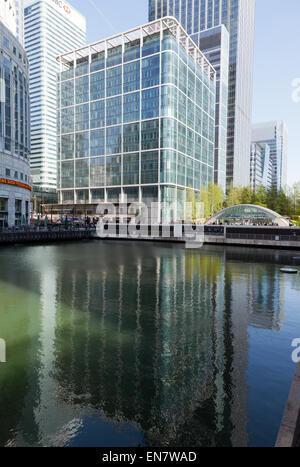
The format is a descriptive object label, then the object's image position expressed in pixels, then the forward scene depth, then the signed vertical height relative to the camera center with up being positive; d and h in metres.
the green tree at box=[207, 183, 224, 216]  105.75 +9.16
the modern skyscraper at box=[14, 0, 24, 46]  87.29 +69.84
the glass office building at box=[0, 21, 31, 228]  64.56 +21.66
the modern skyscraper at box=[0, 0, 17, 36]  64.47 +48.11
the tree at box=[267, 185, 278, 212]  88.24 +7.82
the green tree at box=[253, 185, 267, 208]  93.50 +8.77
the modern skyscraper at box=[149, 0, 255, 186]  157.75 +105.72
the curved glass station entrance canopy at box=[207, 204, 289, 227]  66.31 +1.81
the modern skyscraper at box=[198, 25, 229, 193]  147.50 +76.78
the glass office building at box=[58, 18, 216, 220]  98.25 +38.96
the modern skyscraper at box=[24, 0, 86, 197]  182.50 +91.80
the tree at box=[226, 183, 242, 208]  102.47 +9.48
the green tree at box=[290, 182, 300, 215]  81.44 +7.42
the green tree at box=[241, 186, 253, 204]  99.29 +9.90
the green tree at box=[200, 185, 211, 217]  104.15 +8.07
